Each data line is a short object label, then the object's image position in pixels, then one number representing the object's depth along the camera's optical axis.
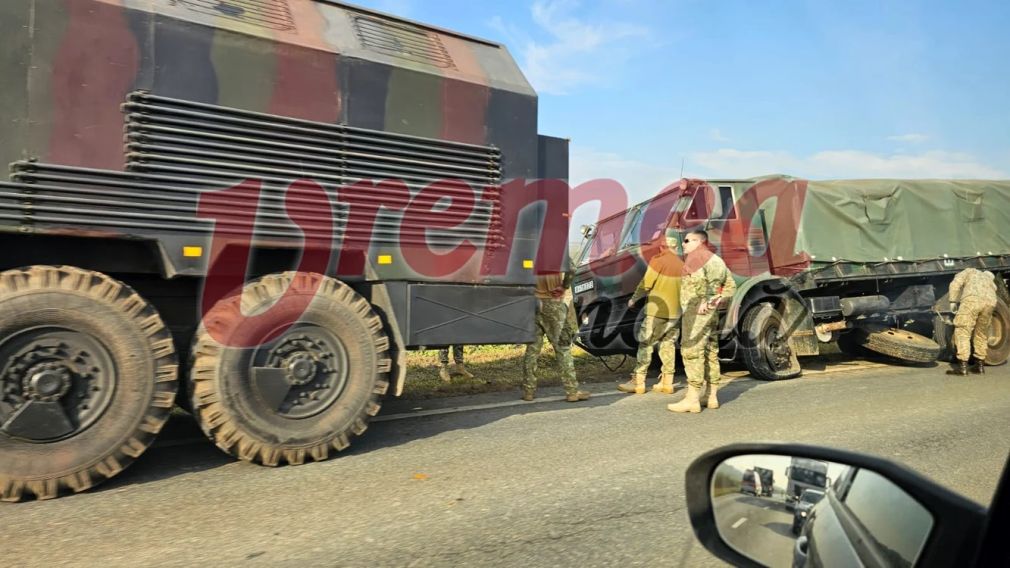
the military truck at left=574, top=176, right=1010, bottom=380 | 8.20
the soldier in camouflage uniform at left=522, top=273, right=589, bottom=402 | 6.52
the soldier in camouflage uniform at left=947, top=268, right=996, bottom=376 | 8.29
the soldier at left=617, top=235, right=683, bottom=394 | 7.25
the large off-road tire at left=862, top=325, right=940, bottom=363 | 8.95
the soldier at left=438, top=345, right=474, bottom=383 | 7.63
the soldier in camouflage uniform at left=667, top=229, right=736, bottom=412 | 6.31
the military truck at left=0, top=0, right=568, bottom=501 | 3.47
